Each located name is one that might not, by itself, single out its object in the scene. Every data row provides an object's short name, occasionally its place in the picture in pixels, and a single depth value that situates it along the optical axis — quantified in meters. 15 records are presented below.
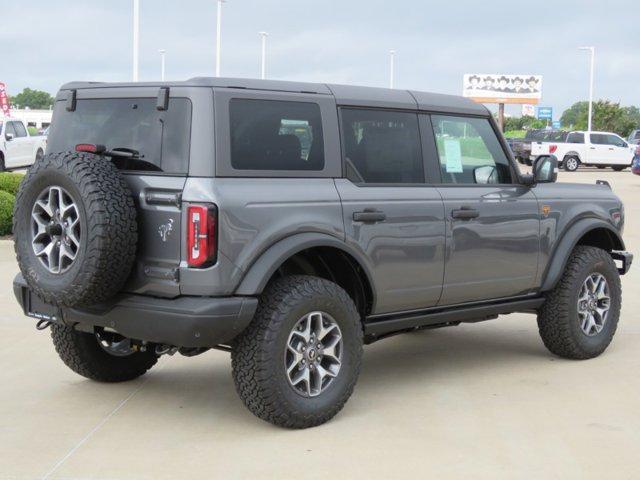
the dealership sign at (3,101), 45.16
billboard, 95.75
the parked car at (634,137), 46.41
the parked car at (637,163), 28.70
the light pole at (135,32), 37.62
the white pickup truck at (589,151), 39.69
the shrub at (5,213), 13.67
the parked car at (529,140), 41.03
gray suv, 5.05
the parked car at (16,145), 27.44
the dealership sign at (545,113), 135.88
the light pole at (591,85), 67.71
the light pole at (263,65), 60.70
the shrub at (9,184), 14.92
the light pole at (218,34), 49.32
